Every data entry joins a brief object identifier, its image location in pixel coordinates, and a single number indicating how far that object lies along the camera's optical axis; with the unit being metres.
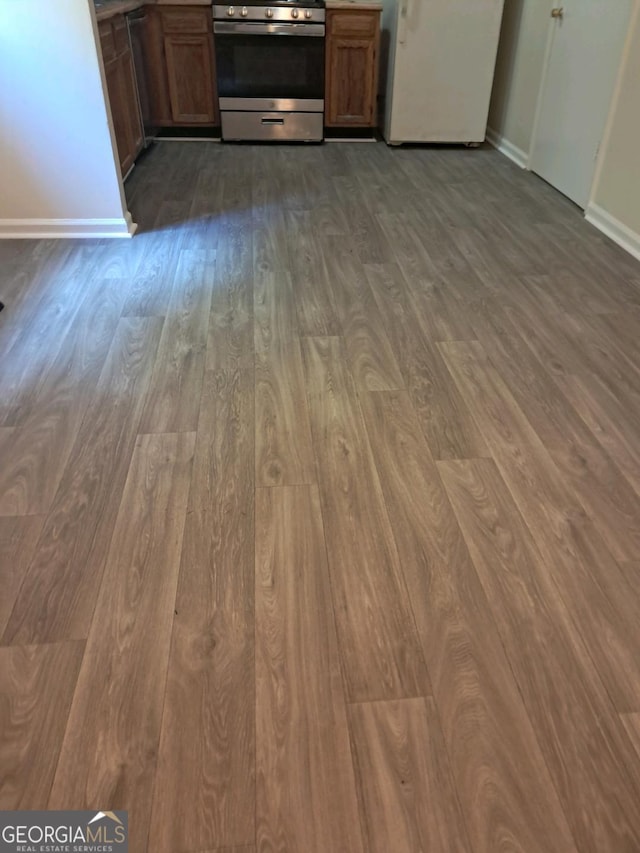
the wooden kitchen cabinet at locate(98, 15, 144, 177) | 3.37
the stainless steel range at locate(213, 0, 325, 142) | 4.27
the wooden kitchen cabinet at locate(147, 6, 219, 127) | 4.35
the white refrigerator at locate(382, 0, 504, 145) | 4.20
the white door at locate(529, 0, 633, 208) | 3.22
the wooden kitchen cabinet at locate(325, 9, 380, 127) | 4.39
